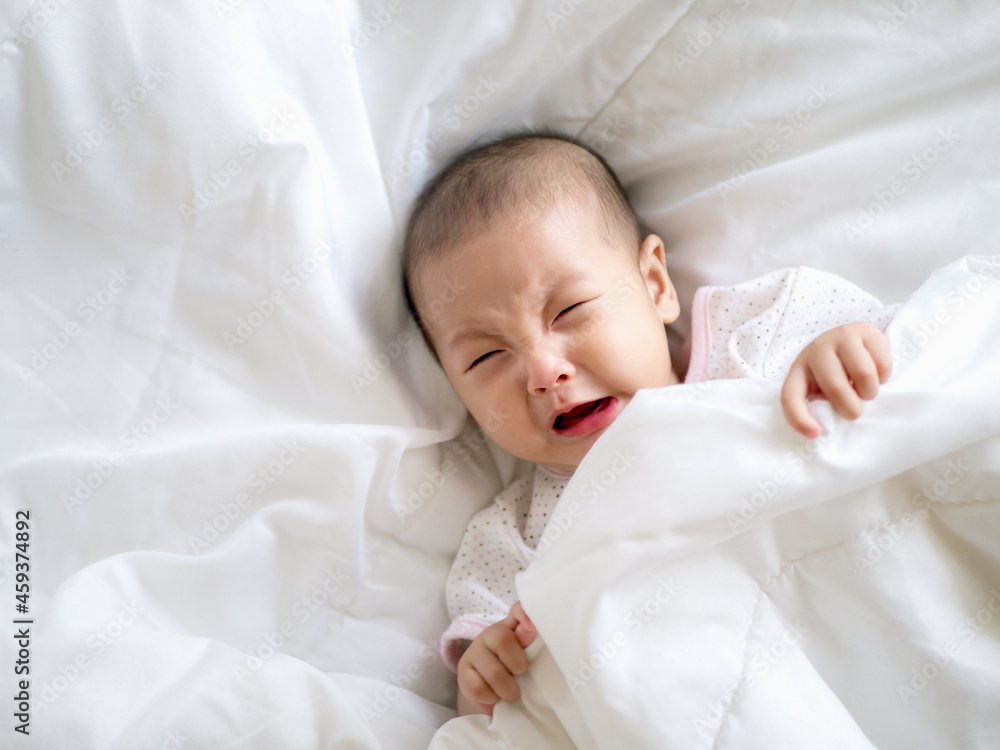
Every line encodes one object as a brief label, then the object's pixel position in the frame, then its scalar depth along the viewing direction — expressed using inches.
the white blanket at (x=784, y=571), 20.4
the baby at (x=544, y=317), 23.9
